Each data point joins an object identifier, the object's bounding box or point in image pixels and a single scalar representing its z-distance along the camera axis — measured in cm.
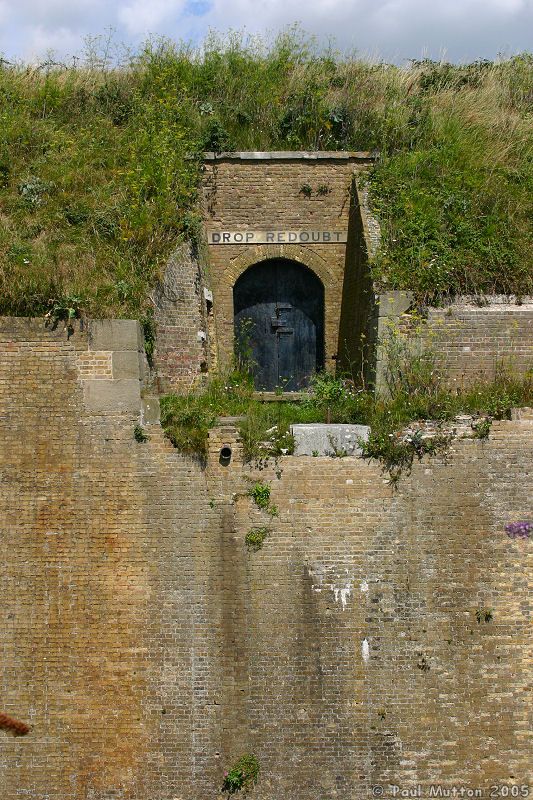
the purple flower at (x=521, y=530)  914
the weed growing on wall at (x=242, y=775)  878
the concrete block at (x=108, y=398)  916
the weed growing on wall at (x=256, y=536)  905
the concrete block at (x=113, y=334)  920
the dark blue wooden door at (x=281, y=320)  1299
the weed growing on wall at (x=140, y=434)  911
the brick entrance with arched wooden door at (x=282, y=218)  1267
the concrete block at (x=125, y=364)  918
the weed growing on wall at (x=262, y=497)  909
